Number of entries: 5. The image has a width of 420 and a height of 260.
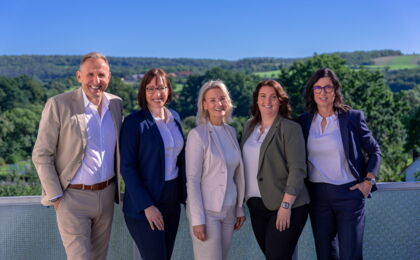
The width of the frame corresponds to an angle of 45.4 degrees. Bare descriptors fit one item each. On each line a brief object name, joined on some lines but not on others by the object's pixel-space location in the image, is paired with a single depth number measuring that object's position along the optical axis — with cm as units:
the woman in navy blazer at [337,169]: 300
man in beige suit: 283
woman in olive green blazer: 285
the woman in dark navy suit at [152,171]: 280
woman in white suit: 282
